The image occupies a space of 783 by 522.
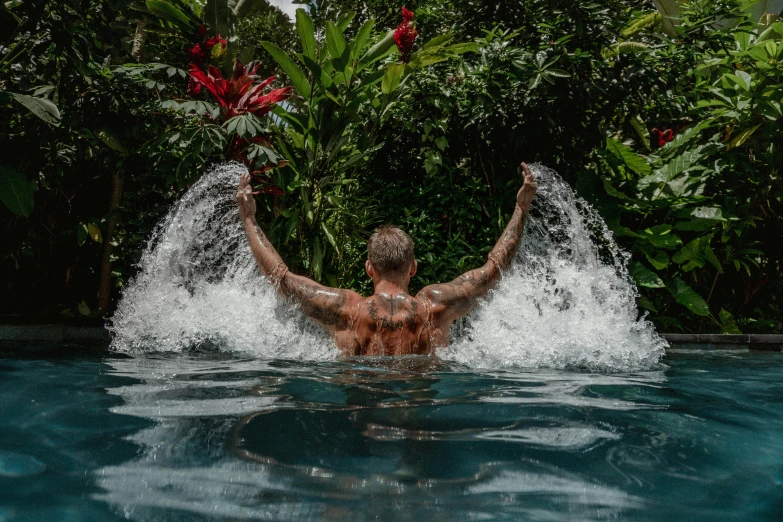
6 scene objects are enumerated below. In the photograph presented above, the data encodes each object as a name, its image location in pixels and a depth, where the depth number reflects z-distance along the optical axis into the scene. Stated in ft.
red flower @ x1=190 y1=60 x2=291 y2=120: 18.58
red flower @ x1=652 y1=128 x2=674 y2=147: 22.38
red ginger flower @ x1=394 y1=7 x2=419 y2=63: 17.03
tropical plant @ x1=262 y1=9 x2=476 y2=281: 18.38
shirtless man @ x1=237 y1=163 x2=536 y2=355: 12.44
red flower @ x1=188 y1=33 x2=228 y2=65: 19.22
